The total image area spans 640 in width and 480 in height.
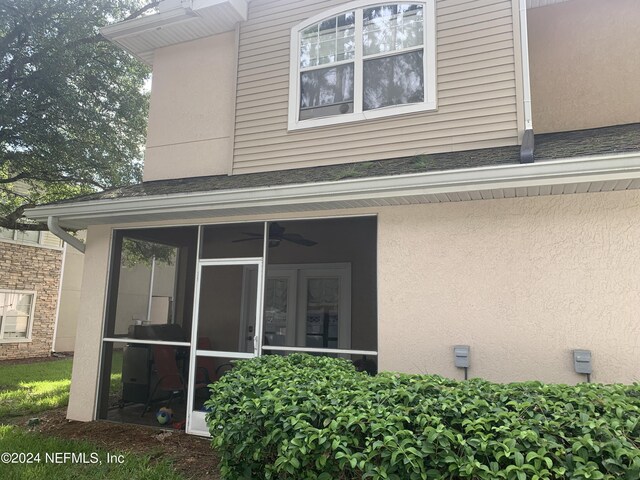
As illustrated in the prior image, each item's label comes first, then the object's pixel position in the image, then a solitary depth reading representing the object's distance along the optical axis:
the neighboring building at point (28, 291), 13.38
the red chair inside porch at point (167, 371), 6.77
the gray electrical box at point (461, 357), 4.56
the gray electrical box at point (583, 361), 4.21
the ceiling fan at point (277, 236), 6.10
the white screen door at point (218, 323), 5.88
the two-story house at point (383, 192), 4.39
